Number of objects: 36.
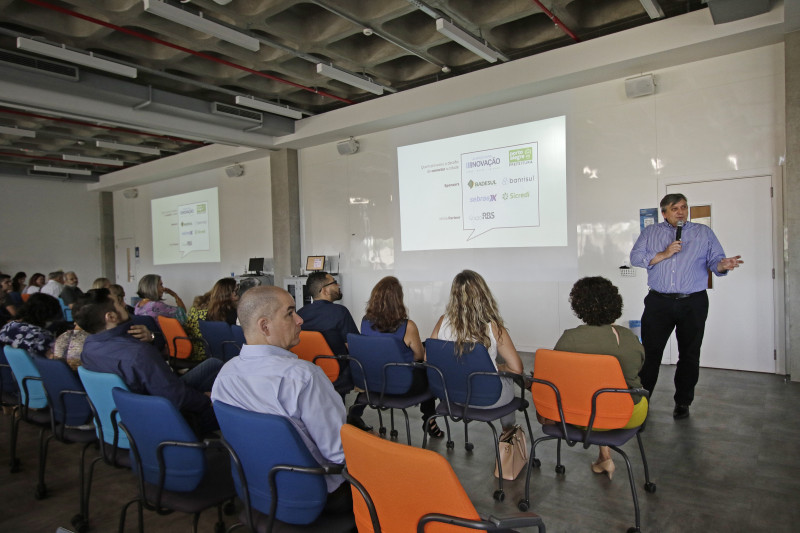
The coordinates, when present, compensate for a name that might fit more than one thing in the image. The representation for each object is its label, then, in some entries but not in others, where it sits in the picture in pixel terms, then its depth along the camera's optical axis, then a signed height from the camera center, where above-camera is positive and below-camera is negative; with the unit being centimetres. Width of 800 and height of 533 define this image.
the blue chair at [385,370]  288 -67
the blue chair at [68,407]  246 -73
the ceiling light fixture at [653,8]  433 +218
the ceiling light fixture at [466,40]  476 +223
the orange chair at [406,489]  114 -58
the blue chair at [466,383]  255 -68
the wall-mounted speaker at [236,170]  995 +187
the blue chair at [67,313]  630 -59
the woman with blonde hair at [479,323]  266 -36
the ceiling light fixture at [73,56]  498 +226
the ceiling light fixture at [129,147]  897 +222
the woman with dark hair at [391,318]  313 -38
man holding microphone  355 -29
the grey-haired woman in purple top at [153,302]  472 -36
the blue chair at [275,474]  149 -67
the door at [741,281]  491 -32
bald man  161 -44
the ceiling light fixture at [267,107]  691 +224
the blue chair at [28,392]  281 -74
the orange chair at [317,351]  319 -59
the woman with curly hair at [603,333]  240 -40
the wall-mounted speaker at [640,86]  538 +182
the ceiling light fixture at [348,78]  580 +225
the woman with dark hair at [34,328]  329 -40
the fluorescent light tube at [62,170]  1074 +219
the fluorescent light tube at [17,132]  785 +221
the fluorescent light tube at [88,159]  993 +225
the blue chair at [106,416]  204 -65
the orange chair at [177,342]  421 -68
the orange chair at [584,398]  216 -66
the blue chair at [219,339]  390 -62
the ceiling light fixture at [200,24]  425 +223
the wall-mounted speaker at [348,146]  809 +187
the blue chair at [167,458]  173 -72
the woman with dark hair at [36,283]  789 -24
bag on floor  271 -109
